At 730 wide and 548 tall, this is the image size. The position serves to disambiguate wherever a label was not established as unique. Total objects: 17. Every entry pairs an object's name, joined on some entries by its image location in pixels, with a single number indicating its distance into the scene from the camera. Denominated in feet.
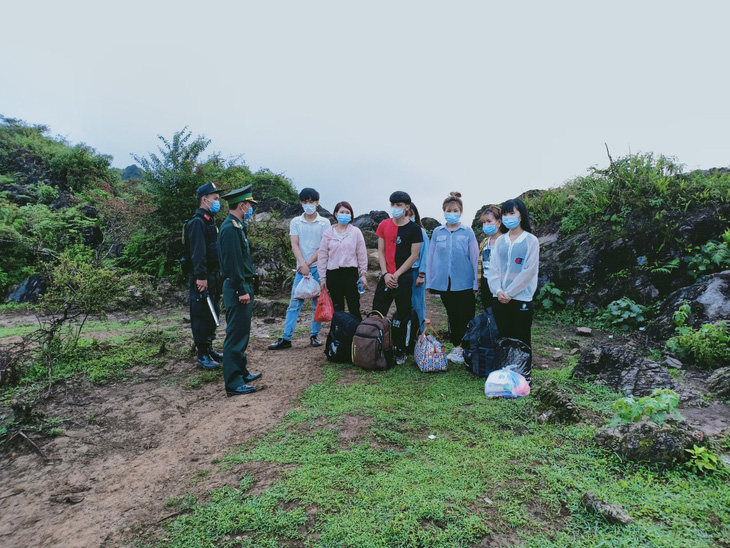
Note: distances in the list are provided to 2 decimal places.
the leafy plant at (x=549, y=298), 26.25
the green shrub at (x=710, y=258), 21.86
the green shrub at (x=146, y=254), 36.32
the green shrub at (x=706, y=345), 15.88
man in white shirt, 19.08
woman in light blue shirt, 16.66
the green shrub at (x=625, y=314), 22.54
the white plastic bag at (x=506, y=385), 13.17
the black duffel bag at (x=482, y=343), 15.02
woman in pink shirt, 17.90
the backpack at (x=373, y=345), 16.40
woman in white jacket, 13.66
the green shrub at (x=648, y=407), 9.57
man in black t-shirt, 16.94
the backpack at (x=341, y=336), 17.38
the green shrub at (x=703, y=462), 8.60
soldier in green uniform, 13.92
